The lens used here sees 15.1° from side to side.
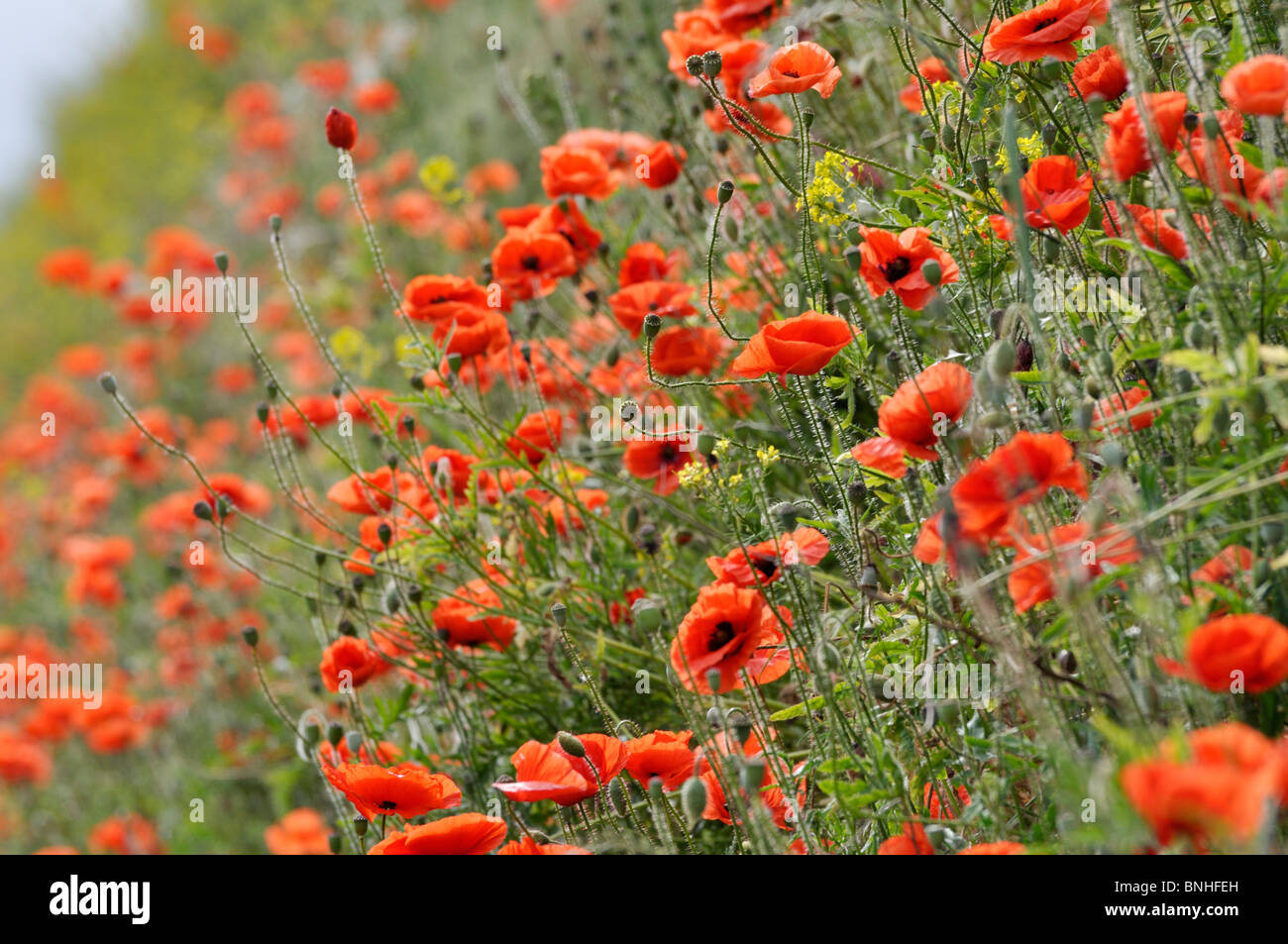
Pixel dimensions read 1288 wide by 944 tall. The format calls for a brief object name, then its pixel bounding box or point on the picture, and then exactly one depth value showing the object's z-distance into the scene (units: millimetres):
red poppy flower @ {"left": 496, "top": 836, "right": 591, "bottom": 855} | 2259
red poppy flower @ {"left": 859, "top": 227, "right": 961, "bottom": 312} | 2386
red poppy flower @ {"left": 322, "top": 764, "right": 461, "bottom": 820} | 2309
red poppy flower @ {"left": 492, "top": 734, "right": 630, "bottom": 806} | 2319
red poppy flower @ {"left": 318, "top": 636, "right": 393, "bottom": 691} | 2522
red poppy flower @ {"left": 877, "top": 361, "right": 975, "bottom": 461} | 2273
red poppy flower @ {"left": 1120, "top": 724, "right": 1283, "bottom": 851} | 2077
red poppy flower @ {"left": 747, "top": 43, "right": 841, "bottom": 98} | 2392
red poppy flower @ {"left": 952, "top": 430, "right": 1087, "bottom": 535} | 2187
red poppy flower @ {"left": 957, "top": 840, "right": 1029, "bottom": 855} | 2183
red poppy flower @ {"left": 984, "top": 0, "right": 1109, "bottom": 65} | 2322
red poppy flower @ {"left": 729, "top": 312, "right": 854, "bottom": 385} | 2324
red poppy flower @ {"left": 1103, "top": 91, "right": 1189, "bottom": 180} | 2287
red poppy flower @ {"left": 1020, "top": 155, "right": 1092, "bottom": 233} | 2336
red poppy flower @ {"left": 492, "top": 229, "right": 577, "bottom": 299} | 2625
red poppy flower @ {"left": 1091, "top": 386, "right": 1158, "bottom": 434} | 2291
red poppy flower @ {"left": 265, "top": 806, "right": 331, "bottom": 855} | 2692
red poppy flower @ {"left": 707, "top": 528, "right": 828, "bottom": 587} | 2361
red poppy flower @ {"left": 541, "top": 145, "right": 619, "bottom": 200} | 2645
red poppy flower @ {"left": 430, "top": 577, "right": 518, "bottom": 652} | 2554
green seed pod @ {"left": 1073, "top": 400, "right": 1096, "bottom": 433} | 2228
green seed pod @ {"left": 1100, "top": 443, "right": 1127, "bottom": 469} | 2195
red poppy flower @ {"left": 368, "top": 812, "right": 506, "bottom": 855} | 2256
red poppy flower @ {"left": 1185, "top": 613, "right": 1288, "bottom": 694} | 2143
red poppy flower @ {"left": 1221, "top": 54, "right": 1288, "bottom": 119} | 2215
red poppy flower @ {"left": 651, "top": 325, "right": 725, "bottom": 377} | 2601
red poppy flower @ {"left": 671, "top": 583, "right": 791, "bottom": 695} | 2328
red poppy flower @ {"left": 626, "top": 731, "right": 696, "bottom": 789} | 2320
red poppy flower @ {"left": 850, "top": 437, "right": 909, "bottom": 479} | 2299
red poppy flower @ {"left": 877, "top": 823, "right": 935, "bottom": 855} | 2241
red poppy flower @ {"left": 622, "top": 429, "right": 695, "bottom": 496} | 2564
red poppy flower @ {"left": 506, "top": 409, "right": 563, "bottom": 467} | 2597
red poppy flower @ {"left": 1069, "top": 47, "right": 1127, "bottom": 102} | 2376
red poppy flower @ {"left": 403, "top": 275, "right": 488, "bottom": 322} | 2584
